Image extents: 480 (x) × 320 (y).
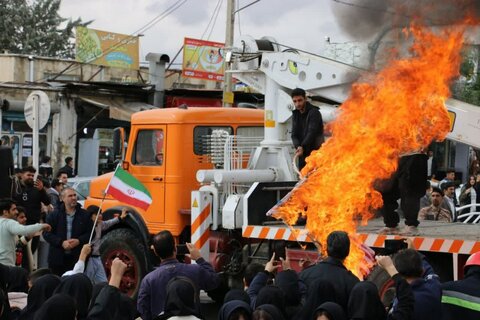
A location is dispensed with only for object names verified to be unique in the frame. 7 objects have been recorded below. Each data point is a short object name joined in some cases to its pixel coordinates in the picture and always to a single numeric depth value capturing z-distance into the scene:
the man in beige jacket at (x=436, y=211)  12.74
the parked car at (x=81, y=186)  19.11
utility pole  21.59
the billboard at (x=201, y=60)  27.64
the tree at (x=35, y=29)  53.75
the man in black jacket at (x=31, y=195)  12.73
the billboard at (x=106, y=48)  30.44
